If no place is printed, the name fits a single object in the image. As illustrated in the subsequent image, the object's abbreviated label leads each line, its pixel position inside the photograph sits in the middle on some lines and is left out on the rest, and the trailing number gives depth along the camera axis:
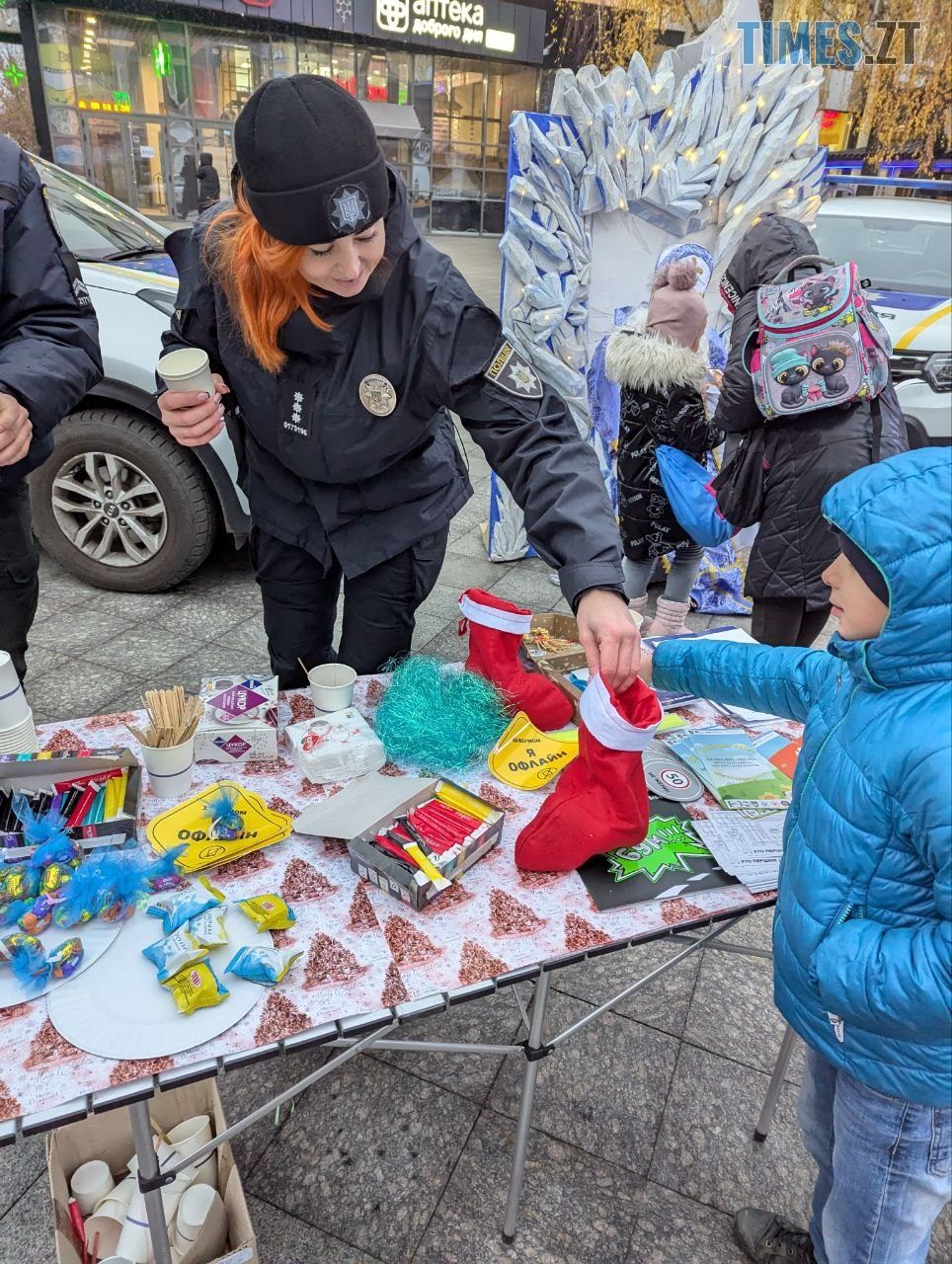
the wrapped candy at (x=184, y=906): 1.35
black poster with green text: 1.50
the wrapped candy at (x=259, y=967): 1.27
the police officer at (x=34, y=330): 2.00
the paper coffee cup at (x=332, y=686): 1.83
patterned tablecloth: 1.16
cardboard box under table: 1.45
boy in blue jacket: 1.07
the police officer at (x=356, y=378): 1.44
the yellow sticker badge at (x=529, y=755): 1.76
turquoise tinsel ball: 1.76
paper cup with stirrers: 1.60
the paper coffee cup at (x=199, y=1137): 1.56
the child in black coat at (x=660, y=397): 3.27
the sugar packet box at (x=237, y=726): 1.72
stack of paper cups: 1.62
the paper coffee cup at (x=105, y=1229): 1.47
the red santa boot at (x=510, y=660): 1.90
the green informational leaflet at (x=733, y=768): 1.73
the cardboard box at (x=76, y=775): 1.43
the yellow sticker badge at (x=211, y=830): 1.48
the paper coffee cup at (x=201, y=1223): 1.46
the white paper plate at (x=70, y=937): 1.24
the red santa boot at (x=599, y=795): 1.46
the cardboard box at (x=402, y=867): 1.41
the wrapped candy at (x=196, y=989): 1.23
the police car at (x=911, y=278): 5.52
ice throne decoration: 3.58
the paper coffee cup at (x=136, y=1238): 1.43
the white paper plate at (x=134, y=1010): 1.19
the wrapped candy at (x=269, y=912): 1.36
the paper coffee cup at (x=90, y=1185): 1.51
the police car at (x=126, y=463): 3.66
